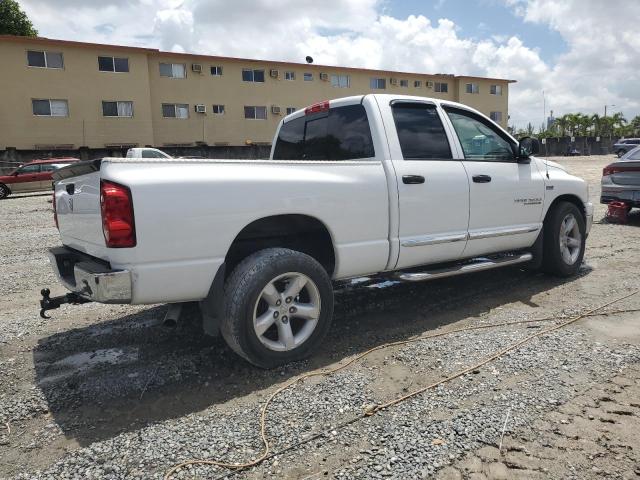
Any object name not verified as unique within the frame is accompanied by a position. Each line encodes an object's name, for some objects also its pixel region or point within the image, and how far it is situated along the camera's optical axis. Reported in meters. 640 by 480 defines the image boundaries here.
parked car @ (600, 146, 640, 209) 9.22
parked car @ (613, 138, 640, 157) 41.00
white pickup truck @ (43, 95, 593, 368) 2.94
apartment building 27.61
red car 19.17
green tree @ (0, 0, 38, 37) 35.53
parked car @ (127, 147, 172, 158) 18.09
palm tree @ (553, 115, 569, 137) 67.56
